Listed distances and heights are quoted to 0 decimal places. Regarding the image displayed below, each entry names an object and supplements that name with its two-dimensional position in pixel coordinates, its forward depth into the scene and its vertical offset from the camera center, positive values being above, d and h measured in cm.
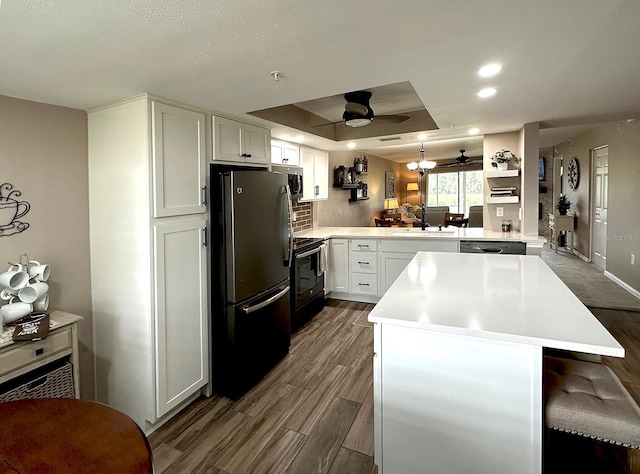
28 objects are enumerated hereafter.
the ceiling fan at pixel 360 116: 299 +91
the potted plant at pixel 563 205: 745 +28
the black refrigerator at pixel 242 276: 247 -41
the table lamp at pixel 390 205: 839 +35
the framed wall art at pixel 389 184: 886 +93
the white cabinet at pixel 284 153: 371 +76
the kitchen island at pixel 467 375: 125 -61
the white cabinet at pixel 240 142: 262 +65
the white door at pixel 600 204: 570 +23
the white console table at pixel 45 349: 173 -67
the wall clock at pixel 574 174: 692 +90
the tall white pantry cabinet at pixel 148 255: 215 -22
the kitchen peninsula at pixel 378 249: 395 -35
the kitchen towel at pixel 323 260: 417 -48
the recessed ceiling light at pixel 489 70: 194 +85
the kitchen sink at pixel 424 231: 424 -16
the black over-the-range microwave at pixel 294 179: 357 +44
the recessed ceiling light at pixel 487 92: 239 +89
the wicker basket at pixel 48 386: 179 -87
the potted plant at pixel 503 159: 407 +70
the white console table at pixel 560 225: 721 -15
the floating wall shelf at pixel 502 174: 402 +53
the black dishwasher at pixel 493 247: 368 -30
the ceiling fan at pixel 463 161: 773 +135
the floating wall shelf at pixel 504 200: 412 +23
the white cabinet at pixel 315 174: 443 +63
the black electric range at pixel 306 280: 360 -67
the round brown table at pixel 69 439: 84 -58
